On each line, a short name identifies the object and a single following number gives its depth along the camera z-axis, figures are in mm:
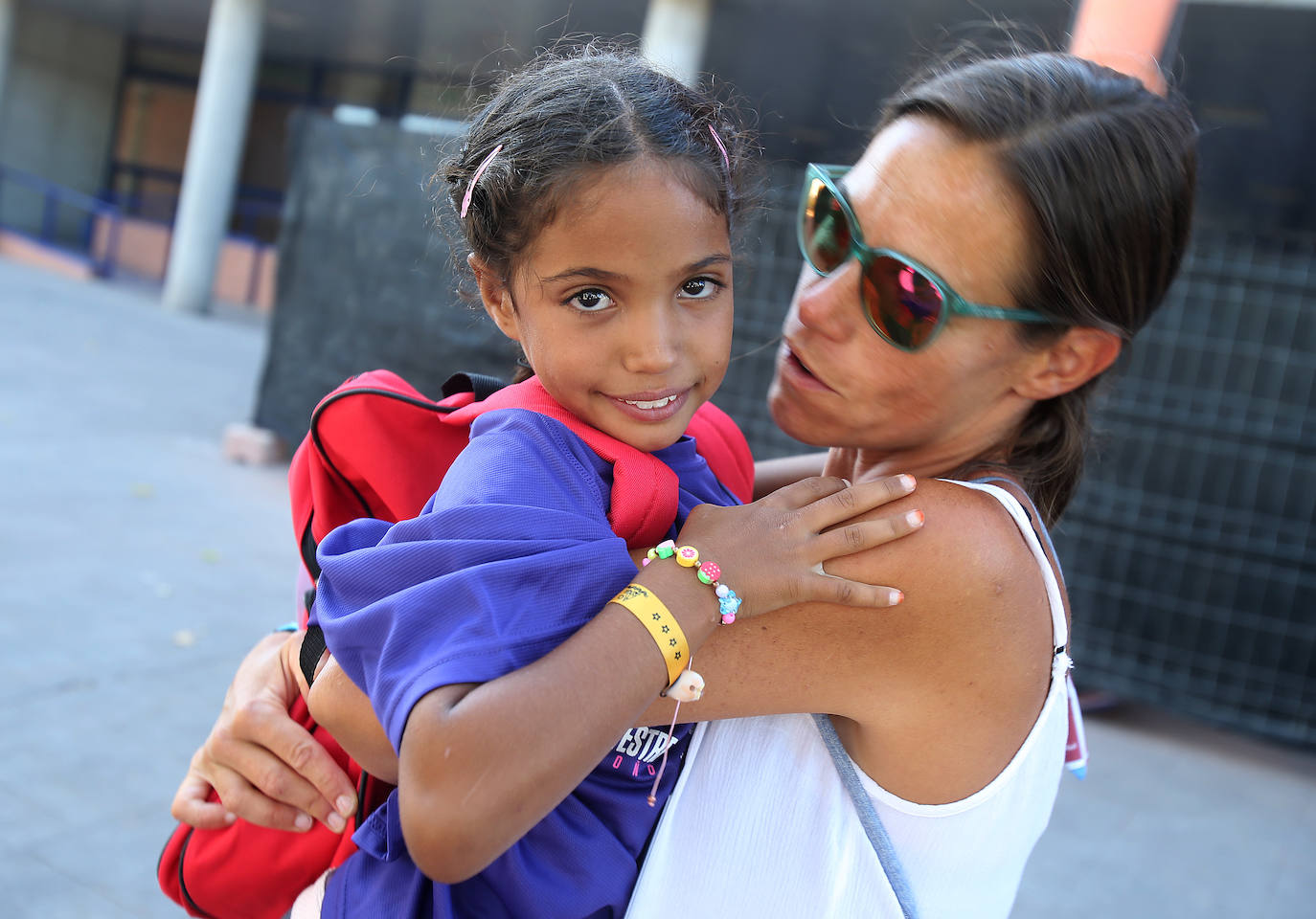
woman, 1266
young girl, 993
